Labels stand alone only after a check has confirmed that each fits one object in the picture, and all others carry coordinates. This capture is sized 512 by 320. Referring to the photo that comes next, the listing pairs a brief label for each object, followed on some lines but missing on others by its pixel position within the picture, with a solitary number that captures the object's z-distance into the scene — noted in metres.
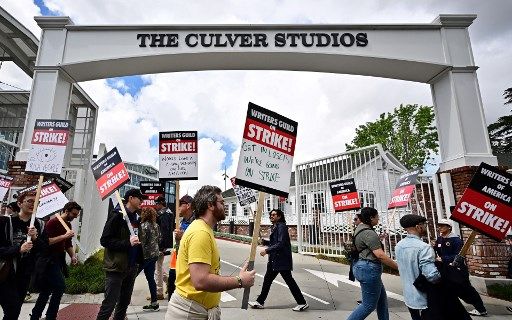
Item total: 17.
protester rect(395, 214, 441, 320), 3.16
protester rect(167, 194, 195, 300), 4.40
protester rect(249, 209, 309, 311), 5.50
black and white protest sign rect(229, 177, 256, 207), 8.44
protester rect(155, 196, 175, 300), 6.46
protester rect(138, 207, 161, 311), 5.50
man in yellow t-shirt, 2.08
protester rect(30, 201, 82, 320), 4.15
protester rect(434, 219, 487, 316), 5.34
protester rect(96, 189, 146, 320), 3.80
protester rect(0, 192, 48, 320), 3.38
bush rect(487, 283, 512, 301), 6.20
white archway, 7.85
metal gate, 8.39
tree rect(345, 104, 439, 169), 28.55
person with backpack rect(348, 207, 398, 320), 3.91
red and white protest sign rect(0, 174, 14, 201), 6.32
